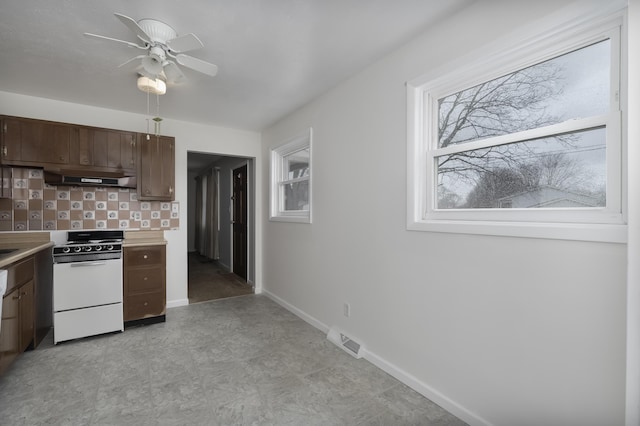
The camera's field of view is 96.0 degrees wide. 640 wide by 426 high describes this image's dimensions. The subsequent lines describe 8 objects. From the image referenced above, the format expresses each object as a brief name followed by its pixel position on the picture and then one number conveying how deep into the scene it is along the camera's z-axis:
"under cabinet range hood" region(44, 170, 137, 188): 2.94
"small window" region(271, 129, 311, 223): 3.41
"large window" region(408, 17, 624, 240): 1.29
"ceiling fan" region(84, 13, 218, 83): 1.74
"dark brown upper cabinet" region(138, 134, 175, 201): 3.36
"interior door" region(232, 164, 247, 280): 4.91
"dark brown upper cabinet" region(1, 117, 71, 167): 2.76
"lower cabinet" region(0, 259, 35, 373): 2.01
